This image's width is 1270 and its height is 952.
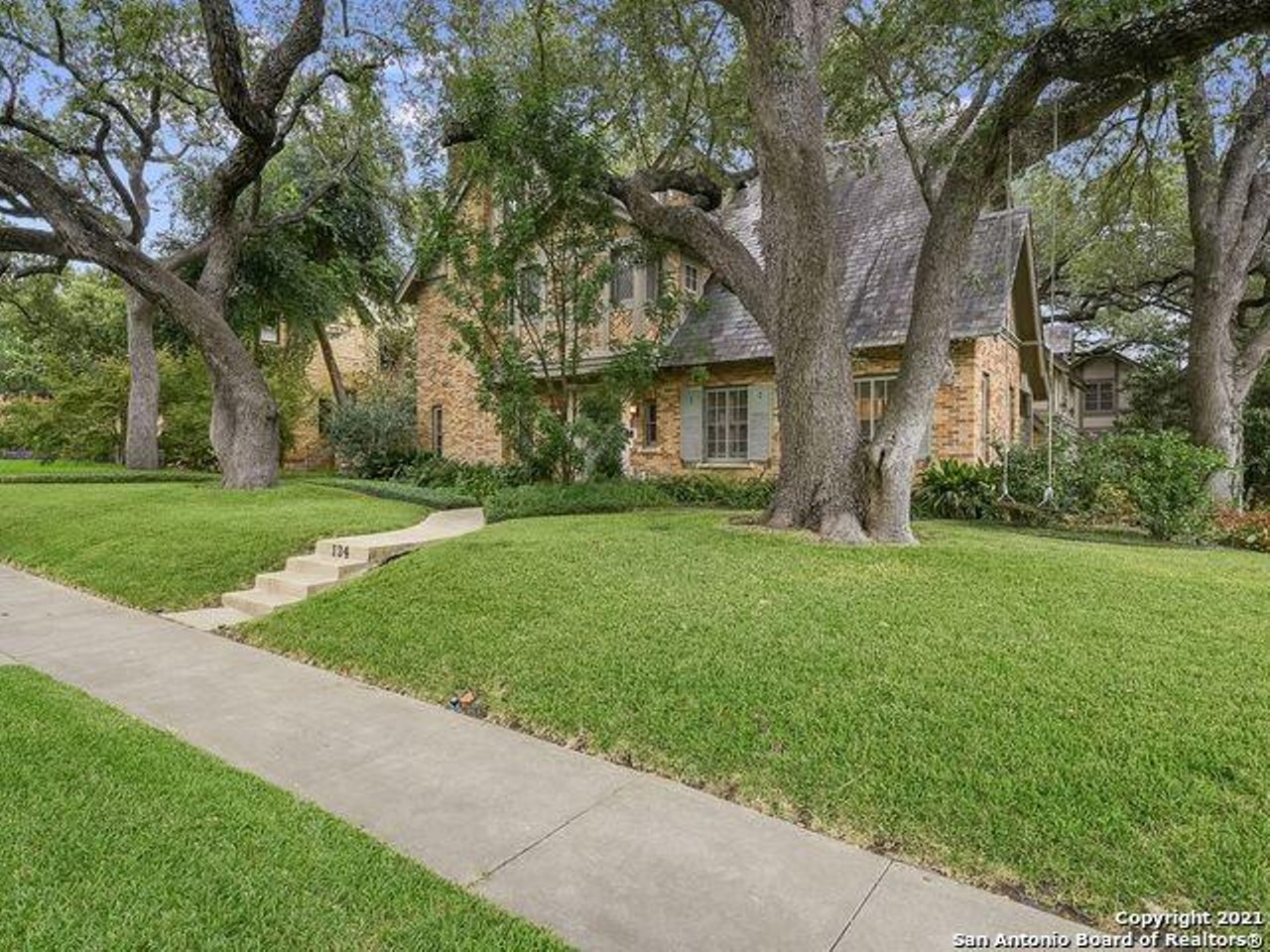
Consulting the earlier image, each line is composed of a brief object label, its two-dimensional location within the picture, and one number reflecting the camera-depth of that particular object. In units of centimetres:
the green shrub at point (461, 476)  1252
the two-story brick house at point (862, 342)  1127
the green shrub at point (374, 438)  1761
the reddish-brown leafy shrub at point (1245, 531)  807
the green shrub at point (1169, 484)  819
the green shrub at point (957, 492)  988
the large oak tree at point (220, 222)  1113
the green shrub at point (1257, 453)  1466
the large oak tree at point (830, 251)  645
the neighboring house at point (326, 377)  2353
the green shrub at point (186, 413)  2077
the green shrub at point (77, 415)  2048
